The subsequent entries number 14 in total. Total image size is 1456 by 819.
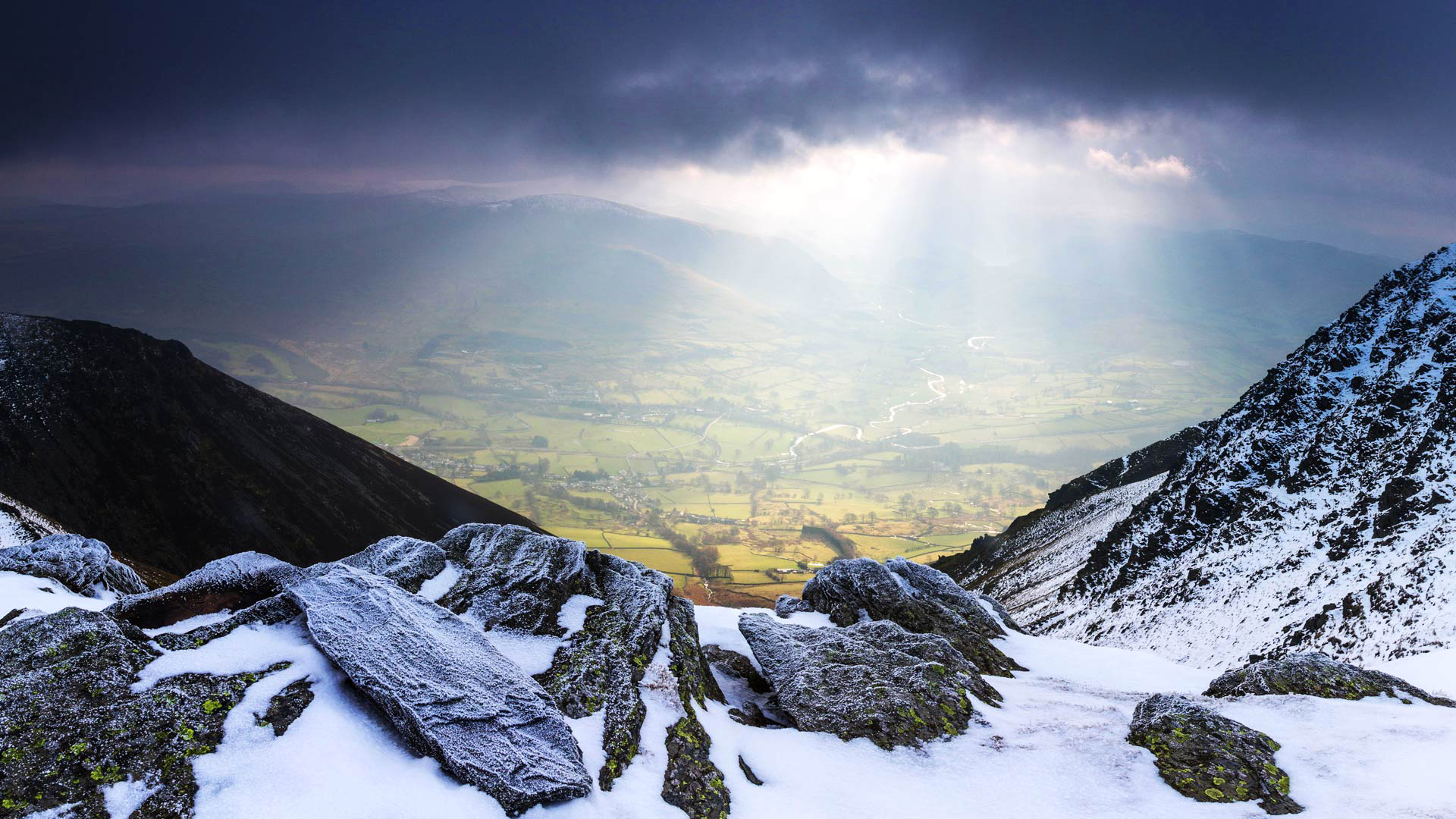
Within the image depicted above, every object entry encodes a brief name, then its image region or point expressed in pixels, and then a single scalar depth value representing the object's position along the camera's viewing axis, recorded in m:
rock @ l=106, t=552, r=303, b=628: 17.03
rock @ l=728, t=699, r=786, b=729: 19.77
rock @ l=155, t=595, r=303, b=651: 14.82
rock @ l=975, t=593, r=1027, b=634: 34.94
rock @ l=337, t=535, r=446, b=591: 22.14
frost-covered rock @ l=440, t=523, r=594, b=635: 20.58
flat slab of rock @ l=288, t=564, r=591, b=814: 13.28
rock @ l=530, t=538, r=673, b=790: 15.60
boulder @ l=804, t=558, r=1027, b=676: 29.23
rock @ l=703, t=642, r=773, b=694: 23.33
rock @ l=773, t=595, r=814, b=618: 34.06
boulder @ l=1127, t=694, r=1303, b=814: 15.80
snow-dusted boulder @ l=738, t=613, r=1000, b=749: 19.08
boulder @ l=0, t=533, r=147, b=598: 28.45
